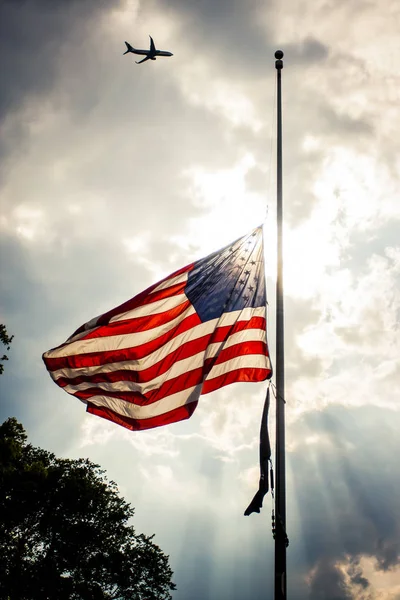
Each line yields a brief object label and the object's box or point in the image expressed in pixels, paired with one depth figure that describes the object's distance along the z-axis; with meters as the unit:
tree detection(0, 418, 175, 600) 34.25
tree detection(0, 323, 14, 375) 23.22
